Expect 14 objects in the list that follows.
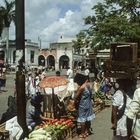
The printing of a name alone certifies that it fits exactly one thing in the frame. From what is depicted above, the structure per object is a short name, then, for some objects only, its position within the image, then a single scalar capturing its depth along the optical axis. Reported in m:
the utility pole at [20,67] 3.04
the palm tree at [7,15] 27.03
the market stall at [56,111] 3.94
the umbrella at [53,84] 4.63
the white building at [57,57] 36.29
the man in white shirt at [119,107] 2.76
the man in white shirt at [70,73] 9.83
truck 3.74
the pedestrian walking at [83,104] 4.17
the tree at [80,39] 15.76
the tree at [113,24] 14.46
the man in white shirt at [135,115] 2.30
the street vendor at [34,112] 3.97
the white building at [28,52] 31.72
